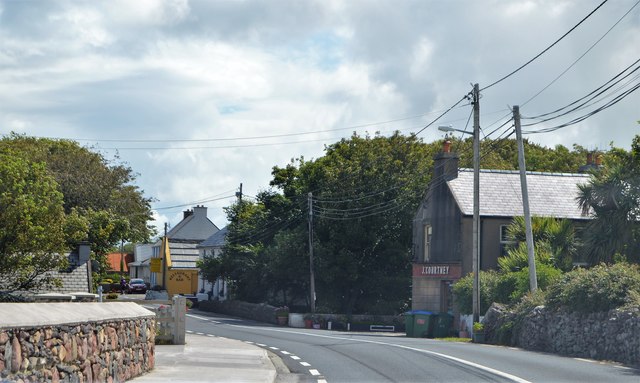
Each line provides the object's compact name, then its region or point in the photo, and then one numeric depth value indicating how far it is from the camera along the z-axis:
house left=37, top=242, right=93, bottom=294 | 42.62
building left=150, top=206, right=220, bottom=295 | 103.50
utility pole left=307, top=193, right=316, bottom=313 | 57.47
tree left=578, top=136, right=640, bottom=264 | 34.22
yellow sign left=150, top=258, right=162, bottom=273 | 103.38
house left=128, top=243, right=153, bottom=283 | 123.07
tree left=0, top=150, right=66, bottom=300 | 35.44
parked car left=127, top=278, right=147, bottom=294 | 90.50
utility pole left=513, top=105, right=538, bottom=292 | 34.25
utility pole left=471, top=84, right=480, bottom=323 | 37.56
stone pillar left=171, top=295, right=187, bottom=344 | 26.94
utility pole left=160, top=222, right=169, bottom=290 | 98.46
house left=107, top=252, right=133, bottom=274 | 138.62
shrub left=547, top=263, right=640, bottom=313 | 25.03
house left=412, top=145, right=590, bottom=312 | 47.97
